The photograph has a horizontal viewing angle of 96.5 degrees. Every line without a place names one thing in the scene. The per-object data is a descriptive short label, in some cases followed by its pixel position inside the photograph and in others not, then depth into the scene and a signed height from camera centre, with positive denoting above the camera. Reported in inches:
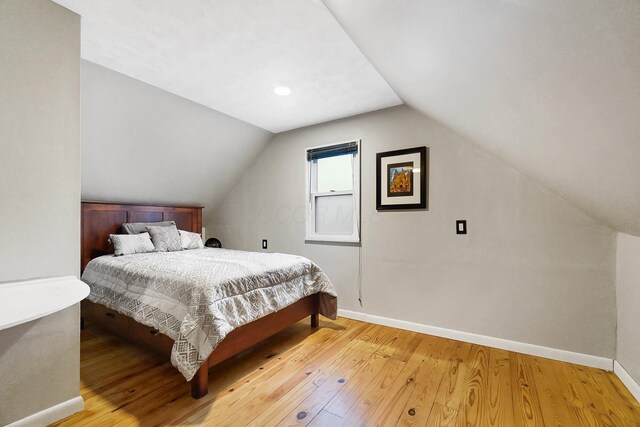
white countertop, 40.2 -15.0
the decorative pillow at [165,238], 128.5 -13.1
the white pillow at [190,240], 139.7 -15.0
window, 130.2 +8.8
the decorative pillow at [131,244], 115.4 -14.0
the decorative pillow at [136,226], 128.0 -7.4
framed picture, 112.7 +13.5
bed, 70.1 -25.6
